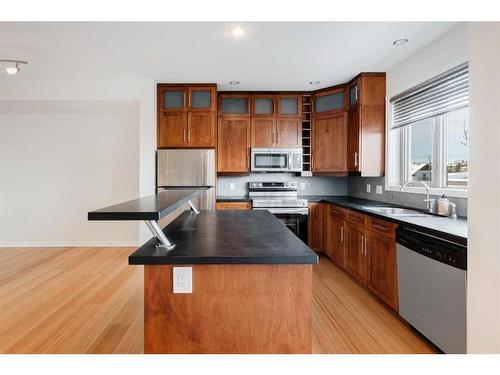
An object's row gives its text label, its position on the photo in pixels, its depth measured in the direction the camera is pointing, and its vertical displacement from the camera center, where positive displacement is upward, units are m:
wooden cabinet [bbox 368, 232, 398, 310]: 2.38 -0.76
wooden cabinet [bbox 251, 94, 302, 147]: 4.28 +0.98
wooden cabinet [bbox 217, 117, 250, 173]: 4.27 +0.68
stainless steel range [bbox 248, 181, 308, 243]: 4.00 -0.35
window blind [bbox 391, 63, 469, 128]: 2.39 +0.87
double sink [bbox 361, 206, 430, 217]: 2.69 -0.25
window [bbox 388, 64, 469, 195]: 2.49 +0.54
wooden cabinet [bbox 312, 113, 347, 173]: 4.02 +0.63
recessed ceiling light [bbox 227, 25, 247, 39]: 2.52 +1.43
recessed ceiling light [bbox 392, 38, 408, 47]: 2.70 +1.41
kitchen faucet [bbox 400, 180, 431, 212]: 2.59 -0.13
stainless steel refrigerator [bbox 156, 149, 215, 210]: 3.94 +0.20
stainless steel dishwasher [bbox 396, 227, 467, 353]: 1.64 -0.67
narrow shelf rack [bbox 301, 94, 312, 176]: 4.35 +0.80
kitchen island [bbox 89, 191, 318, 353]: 1.23 -0.54
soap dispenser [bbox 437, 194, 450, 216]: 2.35 -0.17
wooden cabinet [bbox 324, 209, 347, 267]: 3.44 -0.69
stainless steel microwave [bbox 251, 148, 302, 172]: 4.23 +0.40
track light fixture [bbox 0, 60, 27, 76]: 3.25 +1.40
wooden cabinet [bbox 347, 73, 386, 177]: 3.56 +0.80
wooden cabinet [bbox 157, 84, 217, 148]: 4.01 +0.99
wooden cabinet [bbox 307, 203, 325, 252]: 4.02 -0.59
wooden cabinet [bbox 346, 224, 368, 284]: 2.90 -0.74
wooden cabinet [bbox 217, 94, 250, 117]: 4.28 +1.24
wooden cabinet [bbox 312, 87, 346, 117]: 4.00 +1.24
